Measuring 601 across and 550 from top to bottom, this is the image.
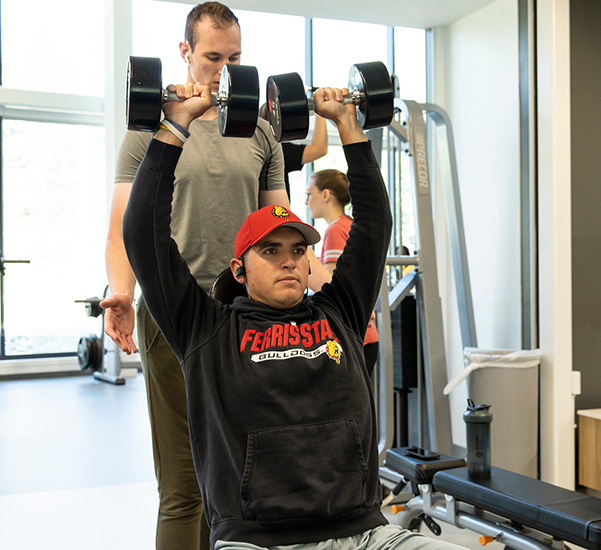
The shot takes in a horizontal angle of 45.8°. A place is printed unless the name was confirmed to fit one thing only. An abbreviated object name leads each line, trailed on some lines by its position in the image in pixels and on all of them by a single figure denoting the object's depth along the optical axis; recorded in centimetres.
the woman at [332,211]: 307
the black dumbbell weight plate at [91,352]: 623
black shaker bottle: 242
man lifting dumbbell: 131
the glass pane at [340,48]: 665
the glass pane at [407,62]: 585
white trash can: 316
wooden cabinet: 313
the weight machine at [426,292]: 324
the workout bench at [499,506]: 202
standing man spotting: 161
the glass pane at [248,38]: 647
